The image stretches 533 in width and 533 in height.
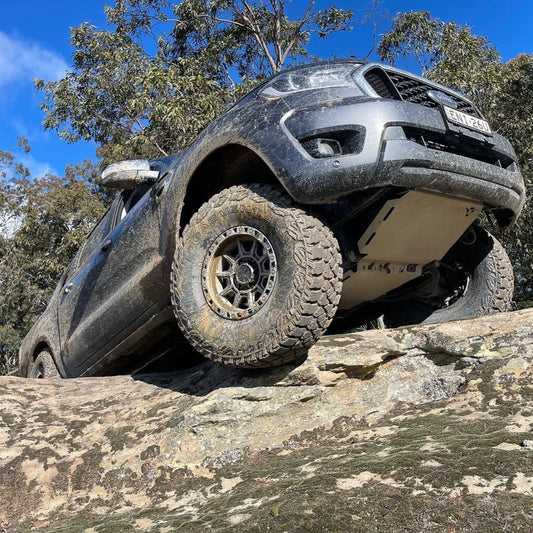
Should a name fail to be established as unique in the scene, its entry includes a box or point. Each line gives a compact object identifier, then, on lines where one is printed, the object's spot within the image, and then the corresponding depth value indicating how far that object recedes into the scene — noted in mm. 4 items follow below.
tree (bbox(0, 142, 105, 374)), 17641
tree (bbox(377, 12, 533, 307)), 10484
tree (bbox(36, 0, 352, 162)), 11812
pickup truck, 2771
